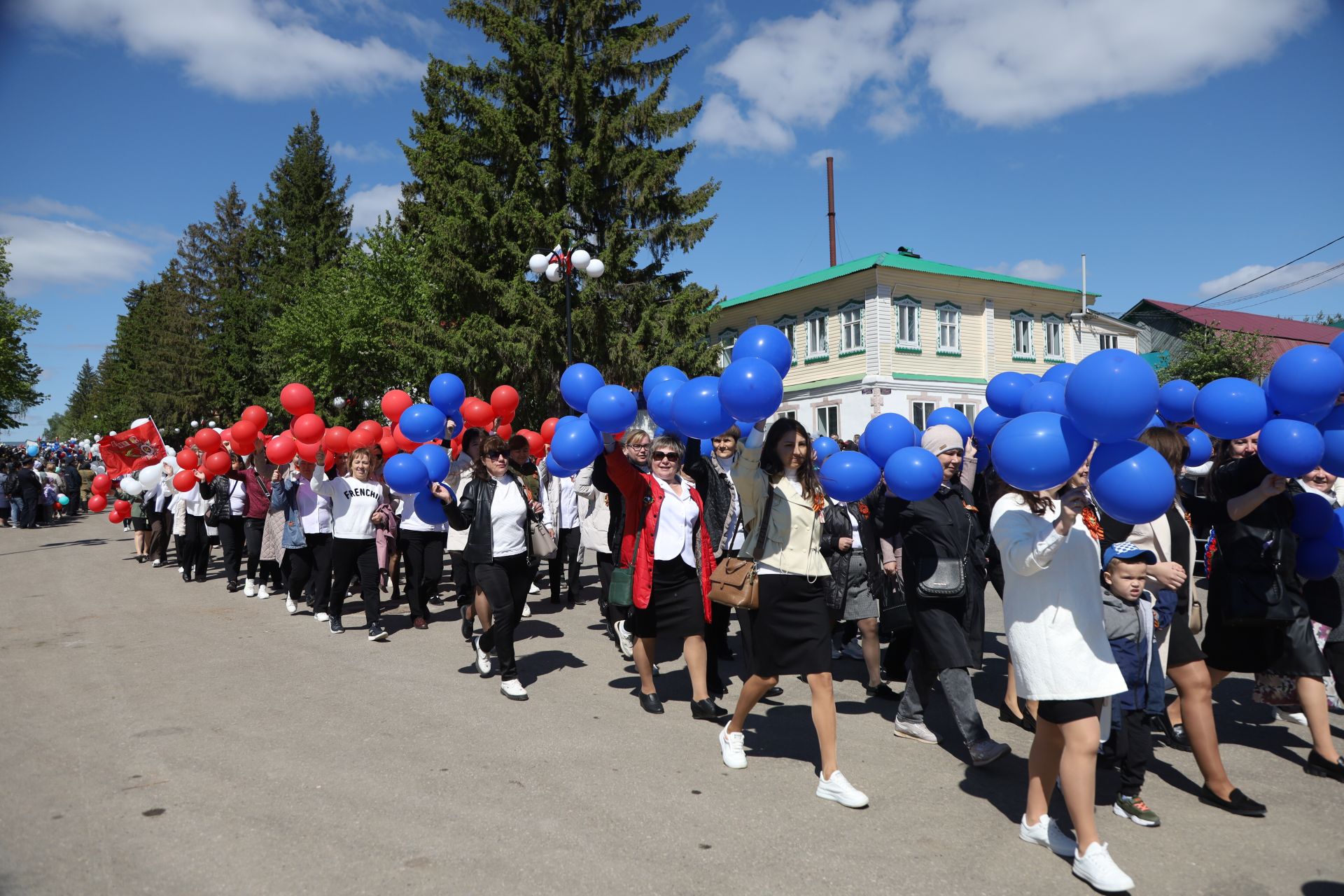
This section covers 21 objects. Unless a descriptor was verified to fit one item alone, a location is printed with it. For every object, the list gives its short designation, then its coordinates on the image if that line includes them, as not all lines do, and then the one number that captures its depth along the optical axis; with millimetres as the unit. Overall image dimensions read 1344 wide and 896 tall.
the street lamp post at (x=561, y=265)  14820
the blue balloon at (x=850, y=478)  5059
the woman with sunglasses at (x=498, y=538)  6336
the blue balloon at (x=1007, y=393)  5789
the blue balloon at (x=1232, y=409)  4457
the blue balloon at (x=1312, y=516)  4523
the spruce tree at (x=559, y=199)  22859
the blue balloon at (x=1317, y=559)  4535
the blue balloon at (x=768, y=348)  4902
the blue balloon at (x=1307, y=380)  4387
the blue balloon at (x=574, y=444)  5777
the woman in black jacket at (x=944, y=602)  4754
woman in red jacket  5695
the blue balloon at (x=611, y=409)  5777
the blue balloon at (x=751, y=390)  4414
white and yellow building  29594
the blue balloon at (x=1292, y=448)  4094
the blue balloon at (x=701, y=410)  4855
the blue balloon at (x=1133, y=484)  3078
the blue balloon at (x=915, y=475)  4785
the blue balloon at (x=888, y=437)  5543
